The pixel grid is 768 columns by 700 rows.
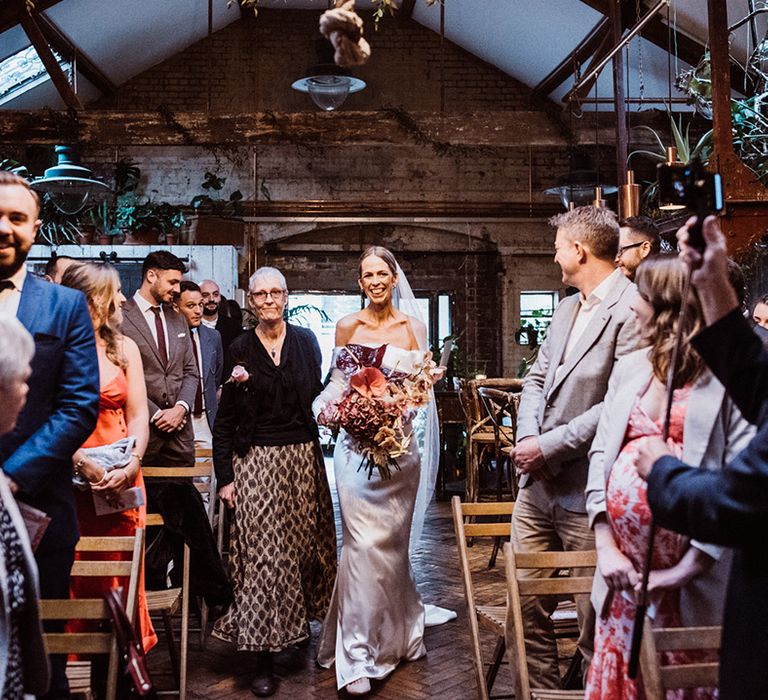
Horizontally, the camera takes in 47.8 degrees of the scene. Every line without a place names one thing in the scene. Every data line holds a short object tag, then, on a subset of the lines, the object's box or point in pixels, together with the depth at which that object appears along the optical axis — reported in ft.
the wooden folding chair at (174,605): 11.28
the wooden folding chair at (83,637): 7.18
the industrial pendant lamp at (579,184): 31.09
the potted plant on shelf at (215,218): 34.96
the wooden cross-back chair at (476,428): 22.93
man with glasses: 13.47
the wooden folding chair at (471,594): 10.25
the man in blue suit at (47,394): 7.91
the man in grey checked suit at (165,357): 15.51
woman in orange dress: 10.13
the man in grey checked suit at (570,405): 10.19
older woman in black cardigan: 13.32
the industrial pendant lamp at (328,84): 35.58
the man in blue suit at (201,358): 20.13
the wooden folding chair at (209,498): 14.78
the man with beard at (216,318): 23.68
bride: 13.06
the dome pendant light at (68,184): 24.58
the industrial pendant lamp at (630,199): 19.10
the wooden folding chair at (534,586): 8.18
